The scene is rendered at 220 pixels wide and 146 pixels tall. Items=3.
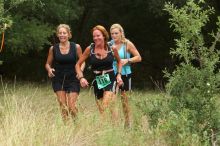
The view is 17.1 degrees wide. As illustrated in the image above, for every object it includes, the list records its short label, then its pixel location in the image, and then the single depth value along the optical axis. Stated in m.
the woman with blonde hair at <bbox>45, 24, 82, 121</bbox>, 11.05
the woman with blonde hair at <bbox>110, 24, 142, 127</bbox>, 10.90
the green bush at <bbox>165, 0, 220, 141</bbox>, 8.87
